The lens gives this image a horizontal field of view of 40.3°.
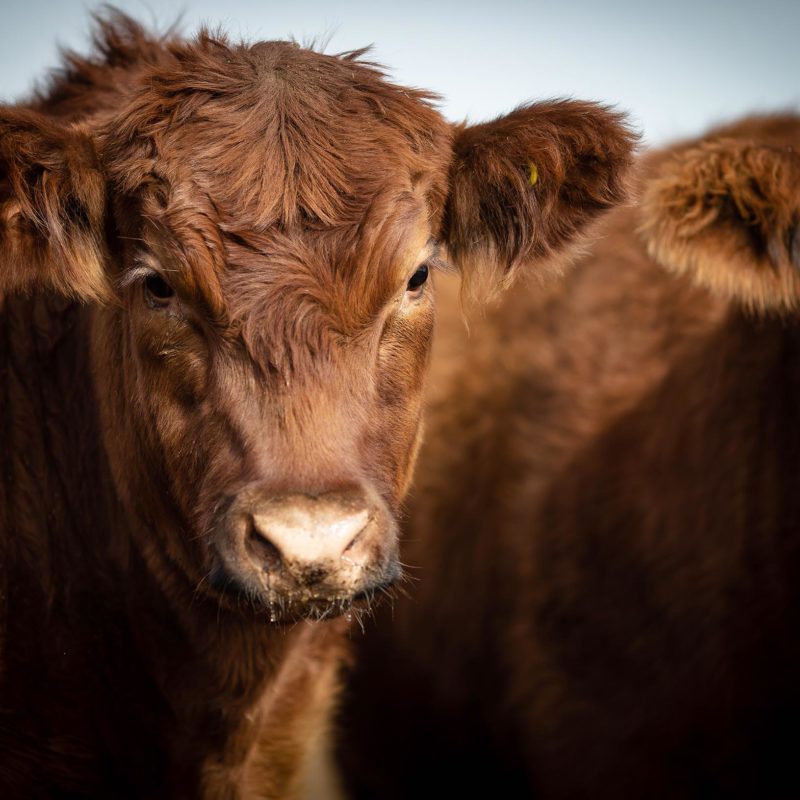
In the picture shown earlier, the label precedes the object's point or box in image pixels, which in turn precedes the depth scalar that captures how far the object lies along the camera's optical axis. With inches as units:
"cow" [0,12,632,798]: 122.9
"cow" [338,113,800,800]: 182.1
